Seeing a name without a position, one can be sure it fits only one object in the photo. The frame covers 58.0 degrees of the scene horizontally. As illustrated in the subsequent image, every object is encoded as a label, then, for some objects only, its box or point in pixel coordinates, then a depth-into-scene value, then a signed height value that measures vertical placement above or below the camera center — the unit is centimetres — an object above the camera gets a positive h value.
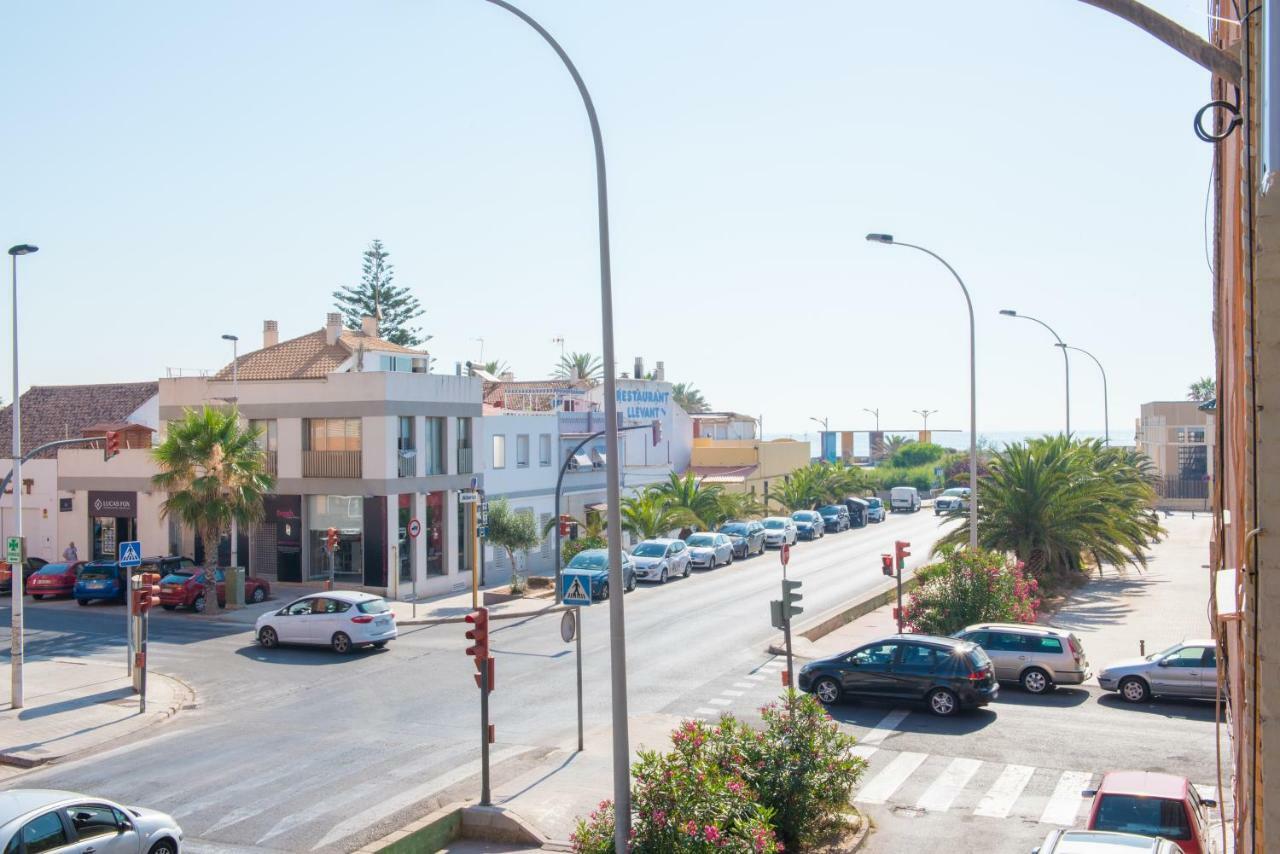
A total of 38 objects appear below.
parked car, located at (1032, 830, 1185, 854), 981 -354
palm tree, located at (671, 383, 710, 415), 11988 +459
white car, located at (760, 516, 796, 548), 5103 -413
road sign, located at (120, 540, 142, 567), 2358 -211
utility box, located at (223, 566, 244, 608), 3334 -395
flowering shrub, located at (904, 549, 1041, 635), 2666 -375
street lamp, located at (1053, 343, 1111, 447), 4761 +123
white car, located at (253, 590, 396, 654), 2653 -408
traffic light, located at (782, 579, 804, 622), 1956 -273
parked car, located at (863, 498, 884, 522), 6619 -422
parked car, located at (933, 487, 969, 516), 6447 -365
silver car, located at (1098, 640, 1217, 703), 2047 -433
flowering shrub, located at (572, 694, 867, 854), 1149 -376
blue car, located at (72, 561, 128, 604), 3388 -388
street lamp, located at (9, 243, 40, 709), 2136 -241
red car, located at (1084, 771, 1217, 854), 1142 -380
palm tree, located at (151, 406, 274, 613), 3256 -79
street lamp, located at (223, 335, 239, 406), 3691 +218
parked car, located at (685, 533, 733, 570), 4319 -418
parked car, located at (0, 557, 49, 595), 3650 -386
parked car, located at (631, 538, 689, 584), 3947 -408
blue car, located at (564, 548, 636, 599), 3379 -365
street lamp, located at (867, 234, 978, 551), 2871 +45
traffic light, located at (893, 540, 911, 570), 2697 -268
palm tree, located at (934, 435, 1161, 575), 3503 -230
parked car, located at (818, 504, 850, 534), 6084 -419
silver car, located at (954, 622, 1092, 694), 2195 -424
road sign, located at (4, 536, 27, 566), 2161 -183
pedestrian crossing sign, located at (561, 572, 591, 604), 1962 -252
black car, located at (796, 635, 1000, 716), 2006 -422
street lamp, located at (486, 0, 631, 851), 1200 +27
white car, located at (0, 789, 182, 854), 1127 -381
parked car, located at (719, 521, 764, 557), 4734 -403
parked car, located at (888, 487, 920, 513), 7725 -417
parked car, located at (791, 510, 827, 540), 5622 -417
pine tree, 7862 +990
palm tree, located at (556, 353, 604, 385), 9579 +660
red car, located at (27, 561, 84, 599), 3538 -396
